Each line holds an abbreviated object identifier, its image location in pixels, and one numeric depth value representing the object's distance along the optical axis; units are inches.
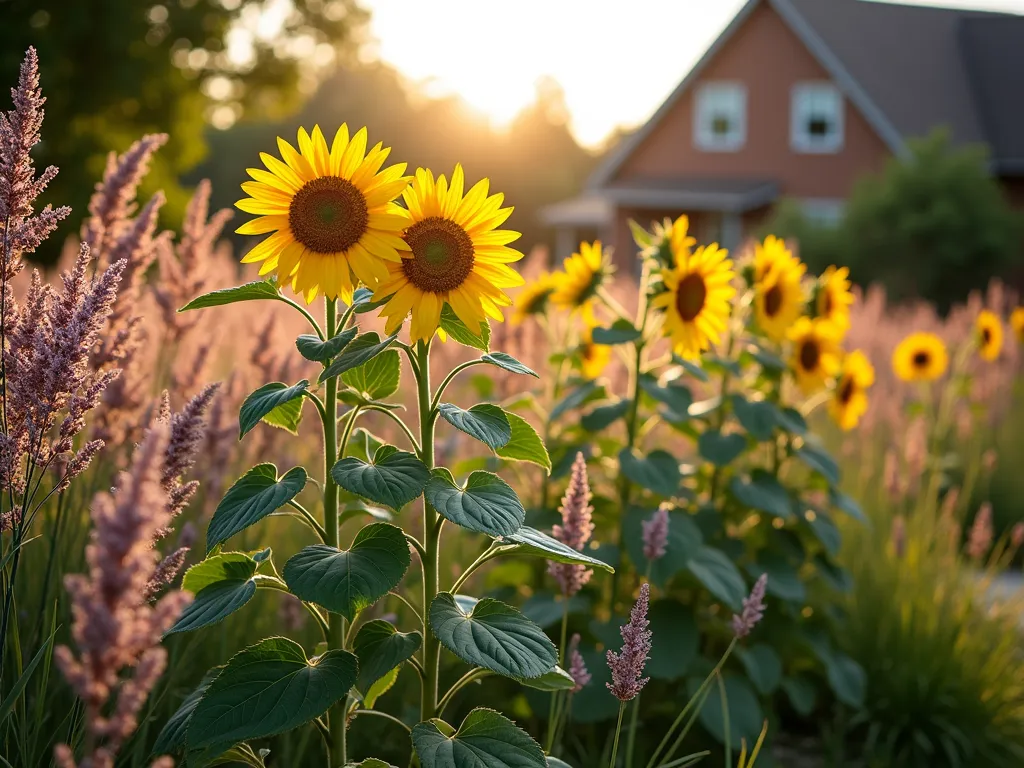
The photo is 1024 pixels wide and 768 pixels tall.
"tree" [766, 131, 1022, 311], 761.6
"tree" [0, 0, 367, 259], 642.8
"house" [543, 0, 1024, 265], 1013.8
